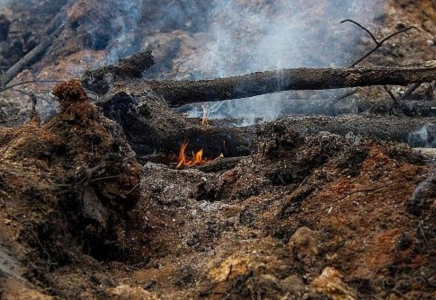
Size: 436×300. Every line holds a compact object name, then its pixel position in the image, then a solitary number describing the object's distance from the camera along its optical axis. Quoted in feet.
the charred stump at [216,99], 19.35
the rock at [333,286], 9.65
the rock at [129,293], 10.26
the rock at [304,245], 10.77
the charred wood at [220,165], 18.31
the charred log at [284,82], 19.60
